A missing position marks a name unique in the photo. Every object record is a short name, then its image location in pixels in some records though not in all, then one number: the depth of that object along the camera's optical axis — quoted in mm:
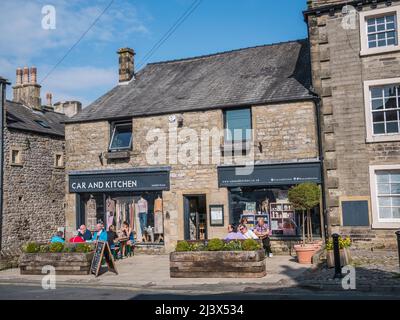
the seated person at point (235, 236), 13402
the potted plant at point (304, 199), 13727
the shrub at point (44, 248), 14172
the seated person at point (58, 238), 14980
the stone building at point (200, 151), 16703
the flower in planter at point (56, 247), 14023
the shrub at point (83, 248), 13891
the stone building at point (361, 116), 15109
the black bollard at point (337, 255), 10805
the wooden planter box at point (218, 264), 11734
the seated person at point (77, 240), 15423
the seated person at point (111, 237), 16000
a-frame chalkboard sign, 13148
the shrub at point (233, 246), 12102
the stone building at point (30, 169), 20297
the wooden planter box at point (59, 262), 13641
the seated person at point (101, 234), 15490
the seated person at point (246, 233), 14281
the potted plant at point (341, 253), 12086
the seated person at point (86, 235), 16644
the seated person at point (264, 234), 15555
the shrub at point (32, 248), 14250
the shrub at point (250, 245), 11922
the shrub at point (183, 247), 12518
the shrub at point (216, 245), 12180
